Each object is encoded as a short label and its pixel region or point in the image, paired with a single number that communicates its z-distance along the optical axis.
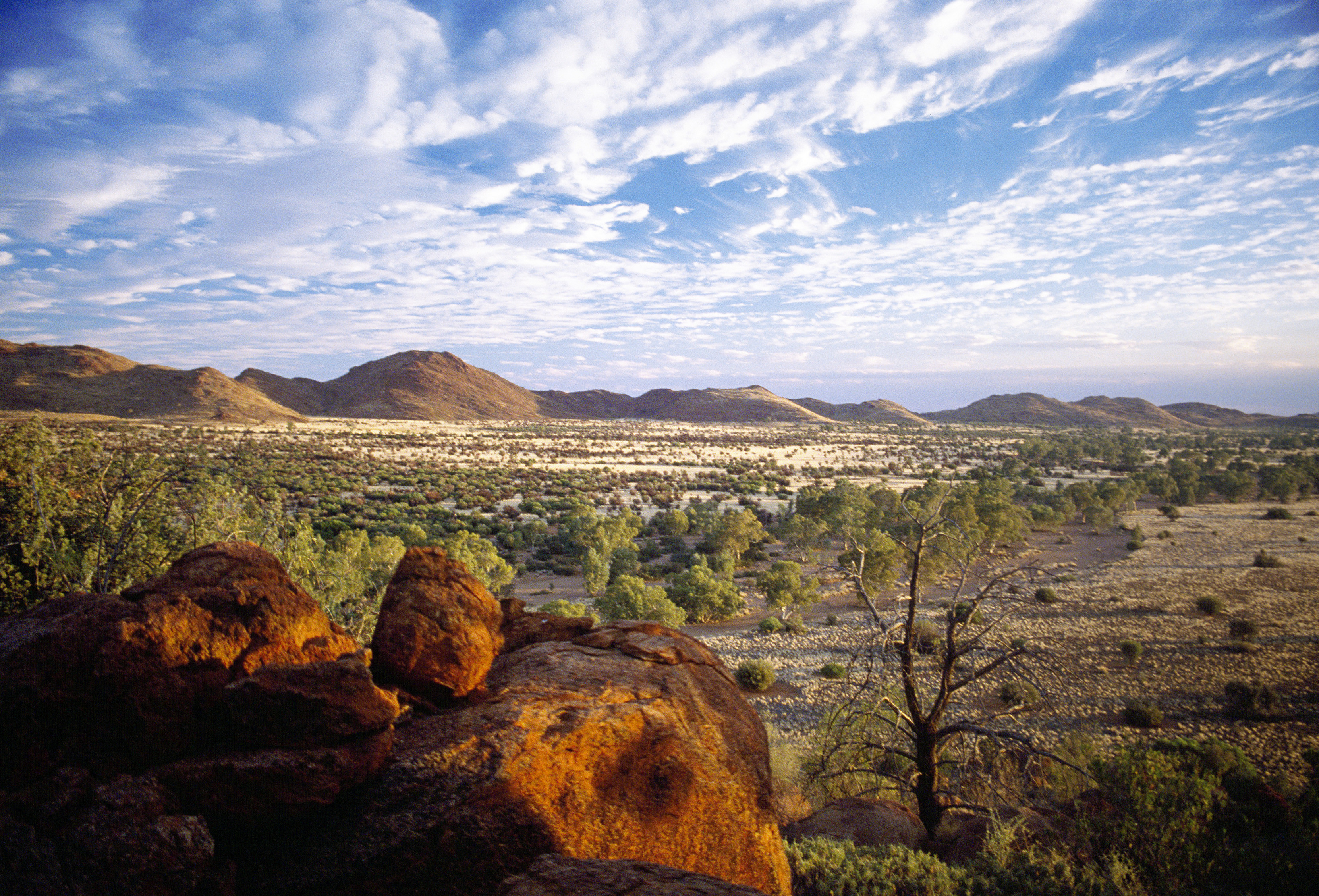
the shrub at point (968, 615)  8.69
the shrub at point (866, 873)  6.79
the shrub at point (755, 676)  20.42
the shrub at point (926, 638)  22.83
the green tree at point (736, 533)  38.69
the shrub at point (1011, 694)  18.89
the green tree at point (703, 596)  27.72
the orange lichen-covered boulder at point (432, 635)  5.18
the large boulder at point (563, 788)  4.08
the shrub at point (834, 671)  21.38
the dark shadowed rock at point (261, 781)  3.71
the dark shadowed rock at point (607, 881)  3.65
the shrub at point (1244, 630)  24.31
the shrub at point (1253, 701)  17.78
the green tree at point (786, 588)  27.88
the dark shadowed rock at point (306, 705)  4.00
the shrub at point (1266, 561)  35.94
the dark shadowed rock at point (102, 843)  3.06
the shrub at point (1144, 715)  17.50
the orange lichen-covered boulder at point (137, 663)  3.75
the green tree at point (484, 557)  23.39
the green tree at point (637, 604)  22.28
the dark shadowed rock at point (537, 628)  6.77
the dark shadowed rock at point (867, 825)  9.15
